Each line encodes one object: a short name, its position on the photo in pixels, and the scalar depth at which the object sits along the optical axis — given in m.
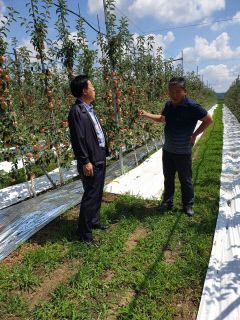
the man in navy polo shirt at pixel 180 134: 2.51
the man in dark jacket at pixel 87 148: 2.08
